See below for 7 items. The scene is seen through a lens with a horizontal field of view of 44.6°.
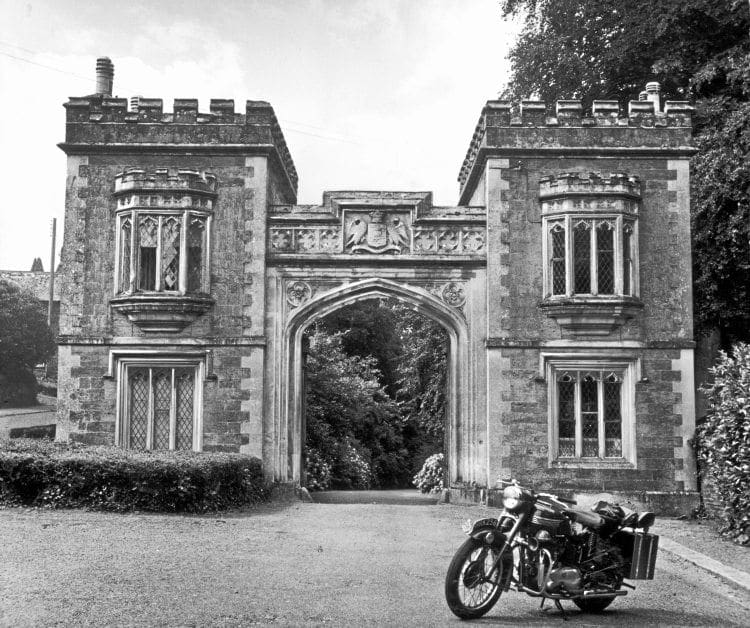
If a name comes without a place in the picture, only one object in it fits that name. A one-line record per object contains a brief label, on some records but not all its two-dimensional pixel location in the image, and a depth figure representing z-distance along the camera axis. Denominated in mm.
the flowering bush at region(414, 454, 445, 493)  23311
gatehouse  15805
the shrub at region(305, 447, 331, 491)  23297
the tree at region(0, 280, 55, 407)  43531
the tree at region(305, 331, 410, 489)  25641
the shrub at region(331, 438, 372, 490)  26188
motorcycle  7426
